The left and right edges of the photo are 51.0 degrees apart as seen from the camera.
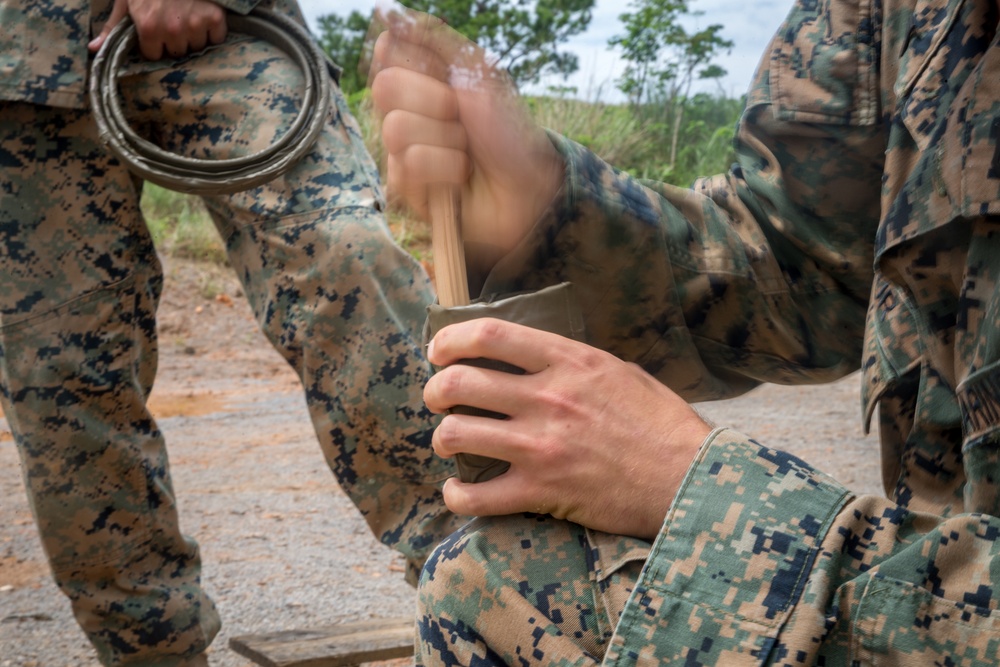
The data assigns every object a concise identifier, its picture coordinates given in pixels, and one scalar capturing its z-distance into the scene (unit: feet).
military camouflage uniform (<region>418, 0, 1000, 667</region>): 2.73
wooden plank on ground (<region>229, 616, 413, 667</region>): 7.16
